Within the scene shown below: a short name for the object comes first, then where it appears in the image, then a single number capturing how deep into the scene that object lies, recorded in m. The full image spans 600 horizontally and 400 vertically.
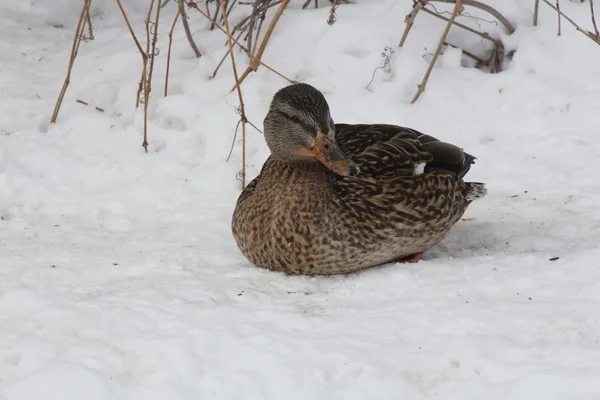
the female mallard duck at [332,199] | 8.23
